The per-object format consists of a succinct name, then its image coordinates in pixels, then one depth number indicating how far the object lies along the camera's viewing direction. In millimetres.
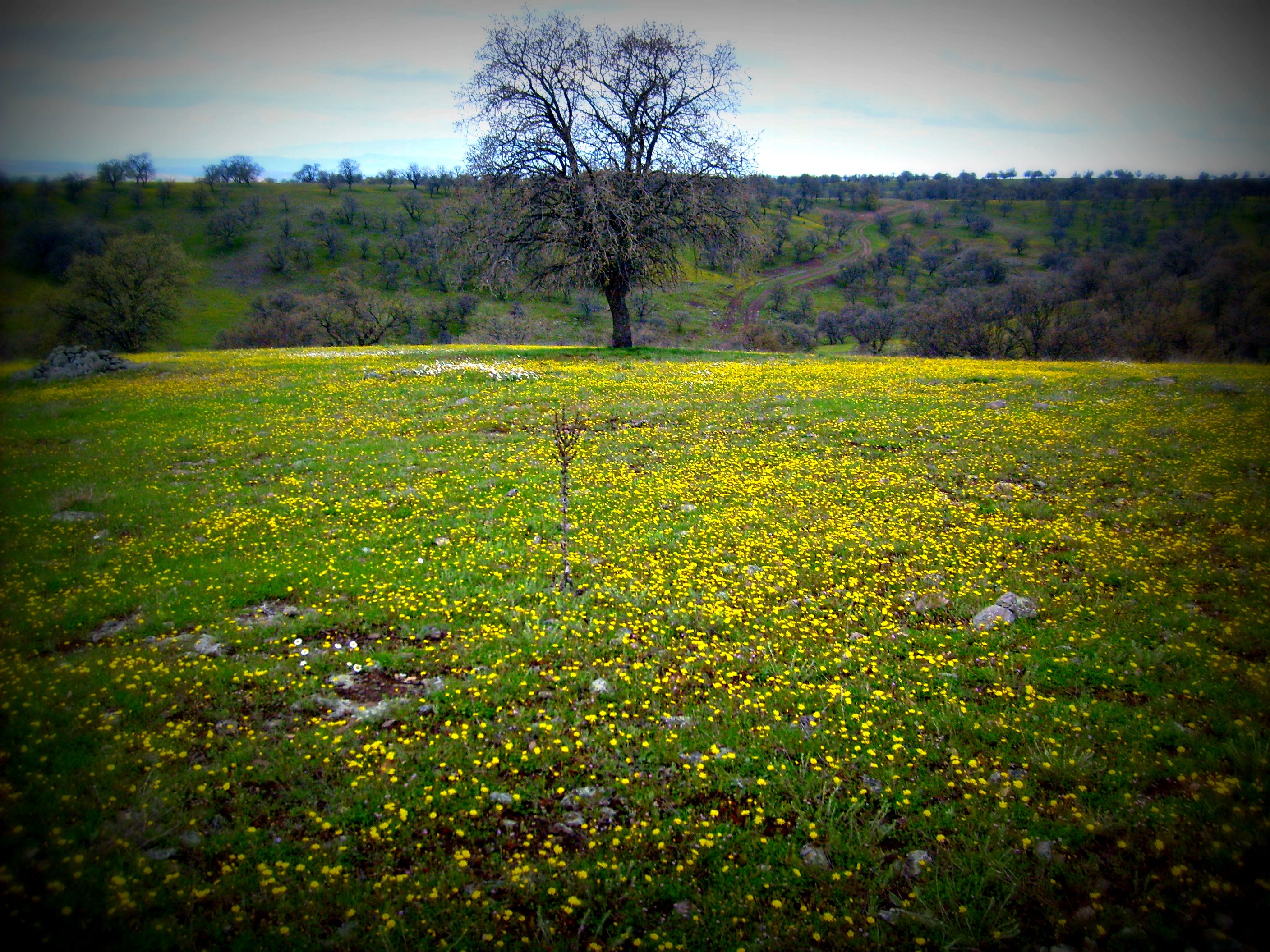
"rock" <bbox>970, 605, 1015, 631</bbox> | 8359
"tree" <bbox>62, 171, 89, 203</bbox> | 85256
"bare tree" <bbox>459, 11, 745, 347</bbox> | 27922
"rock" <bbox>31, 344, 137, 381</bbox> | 25234
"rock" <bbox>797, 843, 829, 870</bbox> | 4895
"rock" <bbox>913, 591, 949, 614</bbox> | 8844
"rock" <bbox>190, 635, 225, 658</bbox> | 7371
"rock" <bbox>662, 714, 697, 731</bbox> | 6457
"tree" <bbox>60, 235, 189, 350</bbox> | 52562
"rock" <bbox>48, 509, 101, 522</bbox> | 11109
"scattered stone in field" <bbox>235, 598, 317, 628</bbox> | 8055
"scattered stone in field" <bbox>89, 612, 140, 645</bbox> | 7633
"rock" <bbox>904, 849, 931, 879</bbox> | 4816
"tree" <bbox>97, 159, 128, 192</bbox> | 90081
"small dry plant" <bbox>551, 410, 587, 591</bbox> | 9203
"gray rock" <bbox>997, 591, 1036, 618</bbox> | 8578
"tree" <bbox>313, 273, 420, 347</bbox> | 62375
